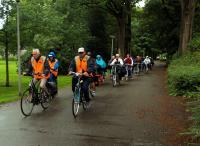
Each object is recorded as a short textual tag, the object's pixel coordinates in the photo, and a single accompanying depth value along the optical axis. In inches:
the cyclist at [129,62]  638.3
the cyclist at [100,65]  498.6
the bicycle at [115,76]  488.7
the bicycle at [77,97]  250.6
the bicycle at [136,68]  823.3
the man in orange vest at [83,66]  268.9
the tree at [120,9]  963.2
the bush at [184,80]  352.1
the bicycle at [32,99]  253.0
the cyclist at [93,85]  355.5
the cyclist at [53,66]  337.7
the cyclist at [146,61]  945.1
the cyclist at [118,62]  503.9
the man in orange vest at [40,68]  272.7
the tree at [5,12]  553.8
